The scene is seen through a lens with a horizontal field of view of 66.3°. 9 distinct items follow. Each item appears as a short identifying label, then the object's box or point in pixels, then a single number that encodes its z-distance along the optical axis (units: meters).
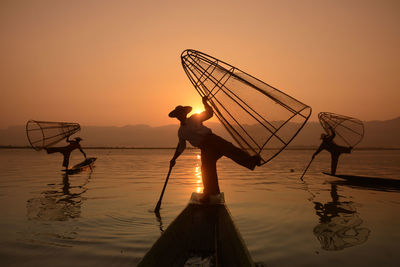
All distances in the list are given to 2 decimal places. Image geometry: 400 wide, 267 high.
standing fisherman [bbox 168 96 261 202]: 5.73
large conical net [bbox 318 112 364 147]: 16.20
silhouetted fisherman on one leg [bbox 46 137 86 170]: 18.11
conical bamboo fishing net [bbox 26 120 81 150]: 17.67
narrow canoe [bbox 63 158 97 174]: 17.87
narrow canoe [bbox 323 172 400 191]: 13.38
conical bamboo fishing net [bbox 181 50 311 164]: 5.31
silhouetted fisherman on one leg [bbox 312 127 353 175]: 15.73
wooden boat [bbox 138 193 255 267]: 3.74
